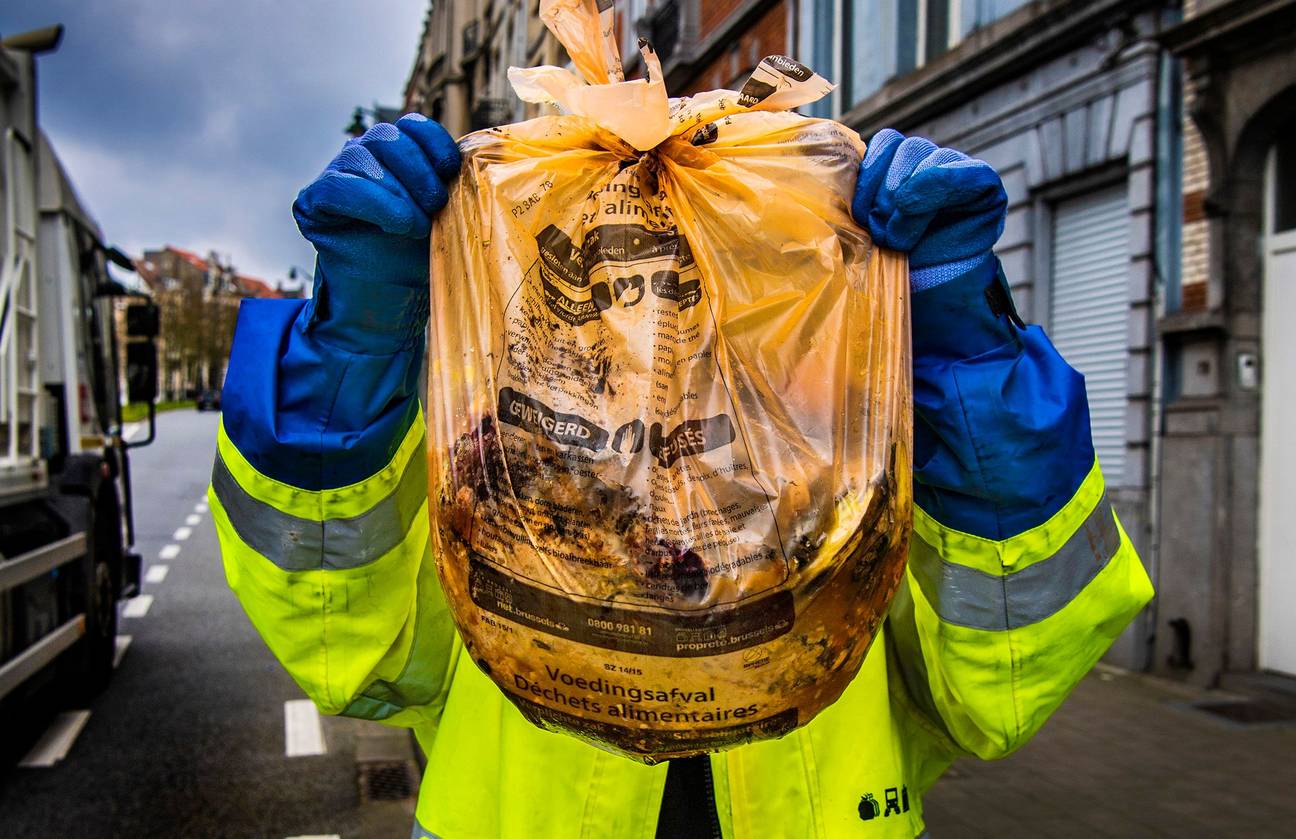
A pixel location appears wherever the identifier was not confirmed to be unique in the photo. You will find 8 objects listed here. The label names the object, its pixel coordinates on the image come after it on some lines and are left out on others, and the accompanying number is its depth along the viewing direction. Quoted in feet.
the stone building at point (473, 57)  79.92
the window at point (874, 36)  27.37
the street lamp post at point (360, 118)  73.53
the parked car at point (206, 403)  152.27
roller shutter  22.72
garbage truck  14.53
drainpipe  20.86
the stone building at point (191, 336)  197.16
